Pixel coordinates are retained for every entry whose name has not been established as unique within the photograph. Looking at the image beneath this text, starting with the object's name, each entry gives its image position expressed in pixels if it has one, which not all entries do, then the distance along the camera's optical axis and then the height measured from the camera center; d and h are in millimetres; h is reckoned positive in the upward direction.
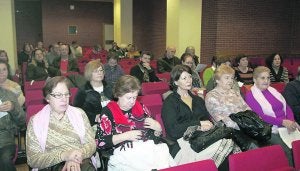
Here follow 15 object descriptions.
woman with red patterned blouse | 2449 -733
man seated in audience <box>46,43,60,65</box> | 7238 -289
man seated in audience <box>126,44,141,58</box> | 10953 -367
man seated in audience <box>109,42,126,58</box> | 10877 -264
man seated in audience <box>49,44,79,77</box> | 6811 -432
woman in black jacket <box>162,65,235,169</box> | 2762 -751
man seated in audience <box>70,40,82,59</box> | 10812 -314
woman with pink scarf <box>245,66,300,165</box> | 3506 -678
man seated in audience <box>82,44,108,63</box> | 11572 -434
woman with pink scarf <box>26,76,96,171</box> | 2338 -728
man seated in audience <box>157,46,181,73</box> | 7288 -419
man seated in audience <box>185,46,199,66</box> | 7061 -161
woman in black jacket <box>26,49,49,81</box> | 6090 -524
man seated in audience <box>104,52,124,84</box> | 5986 -528
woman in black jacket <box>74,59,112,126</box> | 3383 -565
